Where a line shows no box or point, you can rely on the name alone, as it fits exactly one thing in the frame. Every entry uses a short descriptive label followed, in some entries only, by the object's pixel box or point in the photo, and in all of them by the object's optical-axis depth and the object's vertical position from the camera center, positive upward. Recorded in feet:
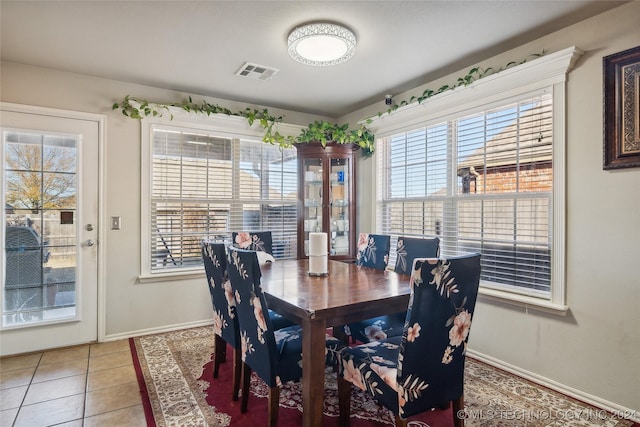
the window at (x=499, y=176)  7.77 +1.01
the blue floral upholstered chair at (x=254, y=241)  10.37 -0.89
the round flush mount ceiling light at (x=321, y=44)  7.36 +3.79
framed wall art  6.57 +2.06
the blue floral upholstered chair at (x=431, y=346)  4.61 -1.89
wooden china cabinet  13.28 +0.60
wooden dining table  5.32 -1.49
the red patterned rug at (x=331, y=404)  6.40 -3.89
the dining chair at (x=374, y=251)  9.33 -1.07
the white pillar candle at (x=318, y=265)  7.79 -1.20
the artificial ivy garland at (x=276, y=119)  10.66 +3.24
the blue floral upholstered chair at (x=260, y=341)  5.61 -2.27
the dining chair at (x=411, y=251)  8.01 -0.92
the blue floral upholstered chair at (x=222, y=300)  7.07 -1.91
